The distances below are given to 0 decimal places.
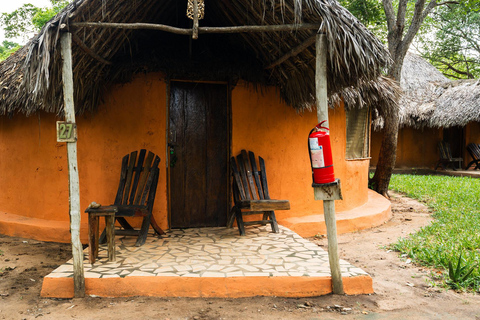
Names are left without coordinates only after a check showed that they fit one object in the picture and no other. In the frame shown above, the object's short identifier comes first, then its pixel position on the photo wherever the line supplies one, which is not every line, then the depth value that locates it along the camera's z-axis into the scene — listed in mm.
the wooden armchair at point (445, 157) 13156
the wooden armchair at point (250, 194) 4562
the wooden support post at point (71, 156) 3207
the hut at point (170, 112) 4285
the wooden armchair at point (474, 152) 13016
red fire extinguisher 3111
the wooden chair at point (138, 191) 4270
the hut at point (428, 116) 12372
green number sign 3165
